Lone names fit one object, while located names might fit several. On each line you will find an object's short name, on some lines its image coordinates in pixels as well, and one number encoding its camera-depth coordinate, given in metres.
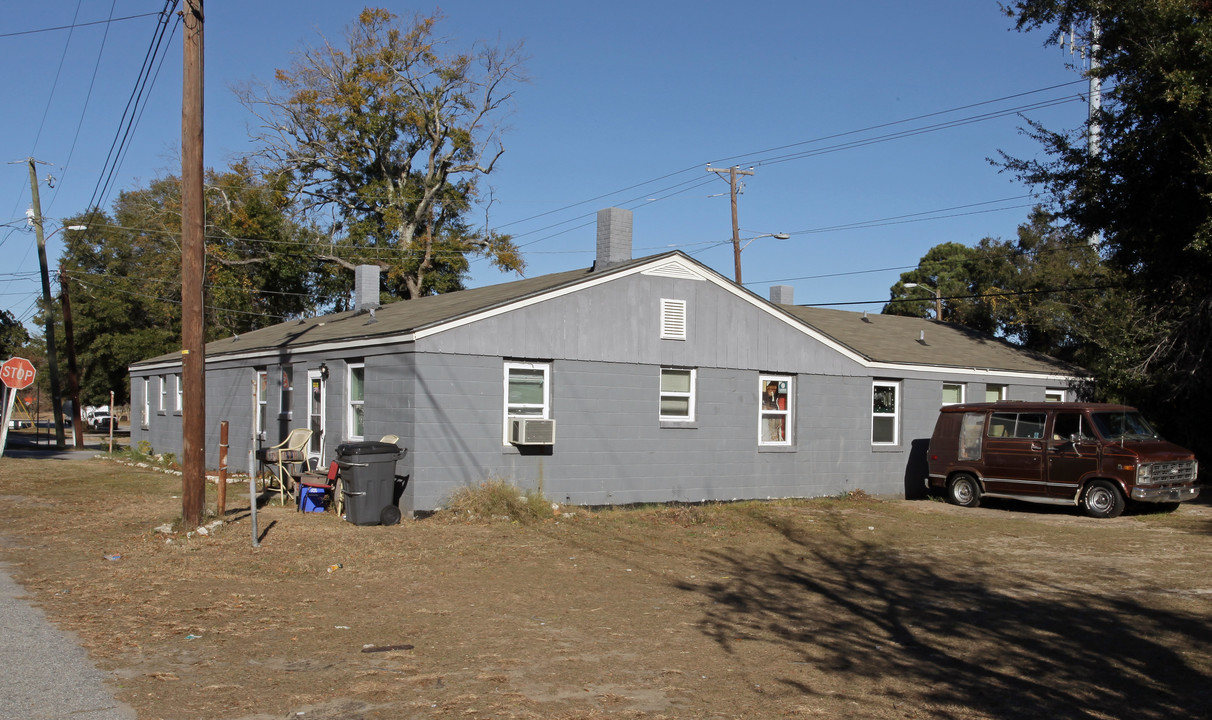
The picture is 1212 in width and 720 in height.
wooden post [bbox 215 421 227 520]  12.05
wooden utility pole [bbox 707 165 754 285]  30.72
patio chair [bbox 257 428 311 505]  16.00
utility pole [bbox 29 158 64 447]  34.22
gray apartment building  14.94
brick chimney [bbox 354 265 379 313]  23.20
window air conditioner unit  15.16
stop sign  23.72
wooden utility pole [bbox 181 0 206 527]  12.17
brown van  16.38
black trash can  13.59
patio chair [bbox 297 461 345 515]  14.66
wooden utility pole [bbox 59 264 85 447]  34.84
